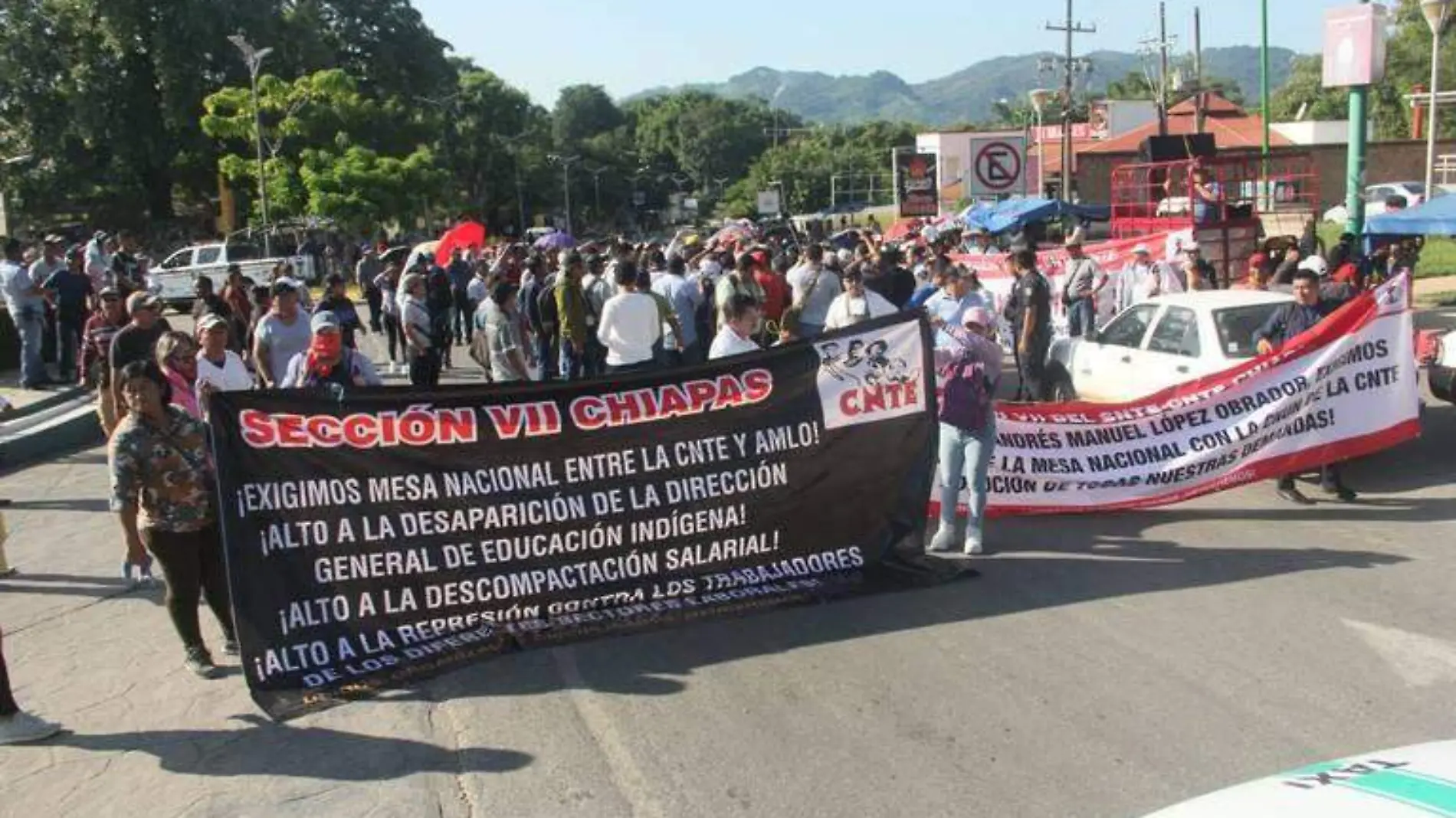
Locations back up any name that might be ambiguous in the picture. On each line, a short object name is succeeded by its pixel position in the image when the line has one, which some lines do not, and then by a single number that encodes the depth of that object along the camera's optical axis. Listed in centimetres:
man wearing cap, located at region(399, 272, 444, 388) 1200
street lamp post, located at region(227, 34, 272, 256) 3494
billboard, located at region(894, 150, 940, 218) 3753
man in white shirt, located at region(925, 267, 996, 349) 990
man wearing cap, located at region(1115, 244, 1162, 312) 1532
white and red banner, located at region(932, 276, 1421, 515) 836
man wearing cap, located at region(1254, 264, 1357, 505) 883
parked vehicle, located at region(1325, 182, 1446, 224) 3809
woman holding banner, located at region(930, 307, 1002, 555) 751
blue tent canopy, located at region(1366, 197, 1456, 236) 1303
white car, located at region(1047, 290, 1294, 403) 996
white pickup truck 3084
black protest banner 561
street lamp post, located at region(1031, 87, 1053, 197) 4509
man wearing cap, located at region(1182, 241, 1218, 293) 1372
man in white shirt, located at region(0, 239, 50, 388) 1445
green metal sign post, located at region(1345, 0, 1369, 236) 1916
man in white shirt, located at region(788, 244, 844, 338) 1284
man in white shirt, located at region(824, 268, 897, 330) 1052
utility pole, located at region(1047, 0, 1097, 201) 4069
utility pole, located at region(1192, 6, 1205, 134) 4466
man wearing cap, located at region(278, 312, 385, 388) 711
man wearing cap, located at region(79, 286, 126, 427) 1033
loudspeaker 2205
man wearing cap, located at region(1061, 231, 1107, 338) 1448
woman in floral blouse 557
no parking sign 2034
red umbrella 2003
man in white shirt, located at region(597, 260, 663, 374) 1036
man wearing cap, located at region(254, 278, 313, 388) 895
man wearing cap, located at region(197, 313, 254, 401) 728
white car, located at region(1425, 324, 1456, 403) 1007
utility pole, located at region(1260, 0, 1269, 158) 3838
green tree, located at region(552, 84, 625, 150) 14112
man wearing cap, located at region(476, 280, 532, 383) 1055
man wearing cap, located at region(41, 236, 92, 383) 1493
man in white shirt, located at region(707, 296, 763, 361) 797
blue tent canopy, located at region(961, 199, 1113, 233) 2778
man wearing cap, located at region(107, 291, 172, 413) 832
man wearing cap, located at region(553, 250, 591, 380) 1253
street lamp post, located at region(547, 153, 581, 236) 9274
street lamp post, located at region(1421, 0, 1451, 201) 1962
